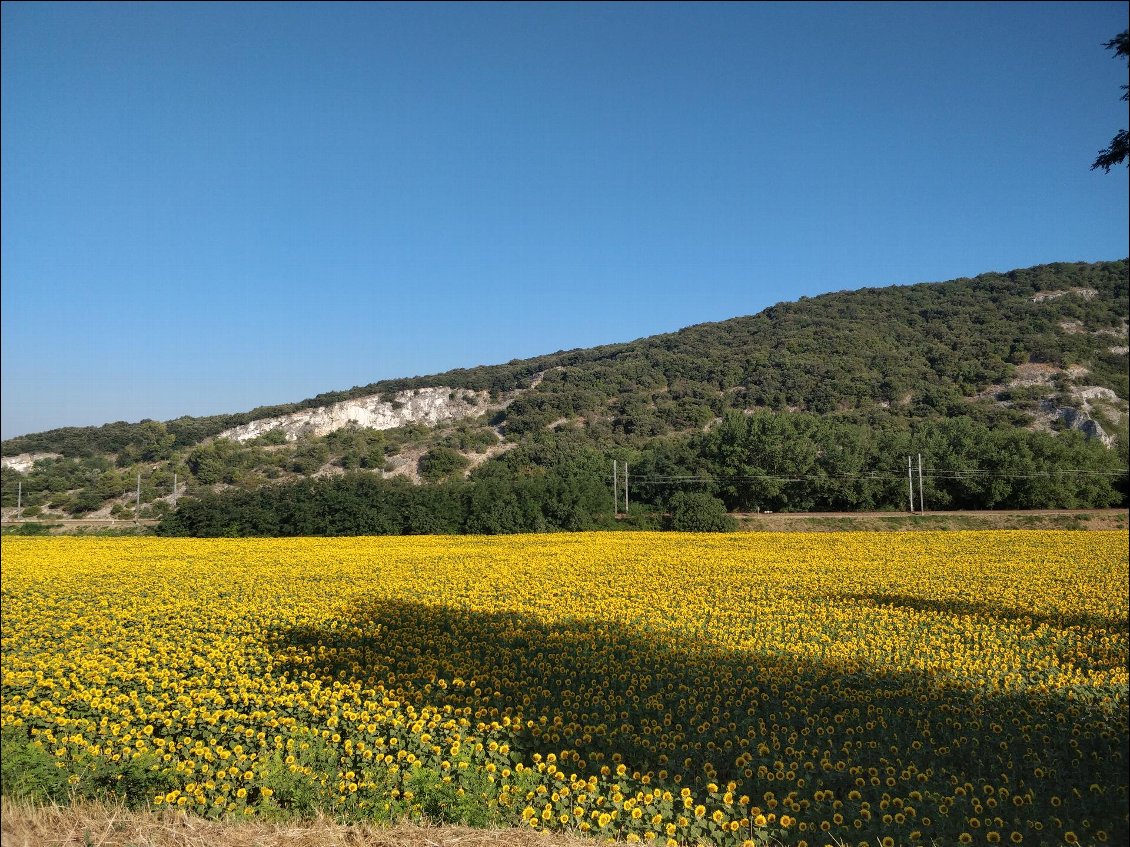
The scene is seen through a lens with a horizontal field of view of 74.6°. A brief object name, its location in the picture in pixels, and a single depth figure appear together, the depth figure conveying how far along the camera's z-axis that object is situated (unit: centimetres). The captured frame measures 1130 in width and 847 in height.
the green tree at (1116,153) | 666
